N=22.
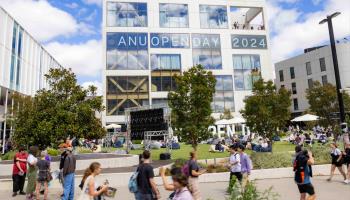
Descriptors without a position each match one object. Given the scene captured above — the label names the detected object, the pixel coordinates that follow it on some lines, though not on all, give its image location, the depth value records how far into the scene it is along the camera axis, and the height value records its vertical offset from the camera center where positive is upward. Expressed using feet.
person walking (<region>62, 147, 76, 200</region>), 27.63 -3.08
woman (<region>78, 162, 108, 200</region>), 17.71 -2.62
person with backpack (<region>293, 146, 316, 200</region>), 23.38 -3.11
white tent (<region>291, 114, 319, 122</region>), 86.76 +3.94
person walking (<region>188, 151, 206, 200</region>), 24.75 -3.14
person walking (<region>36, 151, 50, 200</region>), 31.07 -3.33
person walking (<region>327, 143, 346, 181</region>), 37.19 -3.32
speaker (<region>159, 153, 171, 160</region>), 64.69 -3.92
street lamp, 40.14 +9.34
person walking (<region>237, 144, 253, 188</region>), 29.43 -3.03
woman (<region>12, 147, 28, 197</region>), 34.86 -2.93
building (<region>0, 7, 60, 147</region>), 107.18 +32.47
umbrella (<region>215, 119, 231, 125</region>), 101.65 +4.29
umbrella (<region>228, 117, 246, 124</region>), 97.65 +4.49
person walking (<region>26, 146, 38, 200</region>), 31.86 -3.07
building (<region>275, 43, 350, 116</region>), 170.19 +36.55
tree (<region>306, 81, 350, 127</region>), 91.71 +8.54
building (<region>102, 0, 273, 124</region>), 152.15 +45.22
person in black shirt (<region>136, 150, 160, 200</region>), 18.97 -2.88
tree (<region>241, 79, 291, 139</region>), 62.75 +5.12
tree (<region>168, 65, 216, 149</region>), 54.03 +5.71
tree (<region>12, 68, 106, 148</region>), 52.37 +4.65
